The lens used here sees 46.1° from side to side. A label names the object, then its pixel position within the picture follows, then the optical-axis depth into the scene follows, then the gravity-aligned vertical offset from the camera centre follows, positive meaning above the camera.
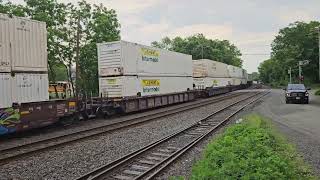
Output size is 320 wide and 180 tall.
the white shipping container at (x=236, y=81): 57.84 +0.56
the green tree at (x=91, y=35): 31.42 +4.47
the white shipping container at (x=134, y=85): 20.84 +0.05
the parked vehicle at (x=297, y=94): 27.59 -0.80
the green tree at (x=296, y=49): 70.38 +6.79
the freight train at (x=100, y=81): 13.41 +0.33
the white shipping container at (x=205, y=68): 37.97 +1.76
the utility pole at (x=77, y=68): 26.22 +1.41
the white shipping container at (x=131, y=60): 20.80 +1.61
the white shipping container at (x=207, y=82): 37.34 +0.31
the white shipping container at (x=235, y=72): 54.53 +2.04
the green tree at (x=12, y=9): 25.13 +5.54
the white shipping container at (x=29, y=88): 13.57 +0.02
